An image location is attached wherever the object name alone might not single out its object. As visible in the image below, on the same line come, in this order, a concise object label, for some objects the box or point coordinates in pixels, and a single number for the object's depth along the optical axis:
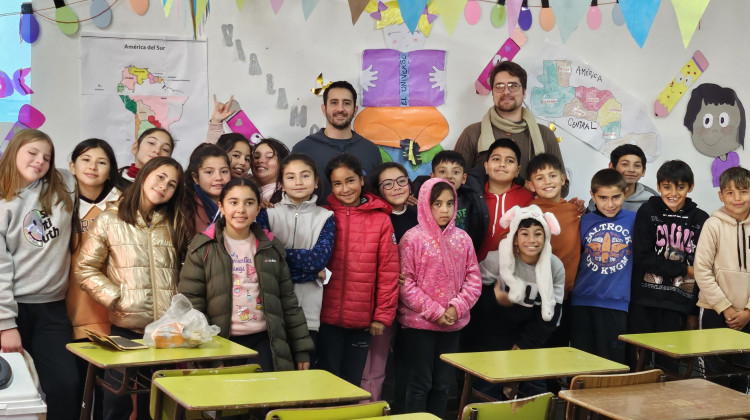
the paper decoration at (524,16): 5.41
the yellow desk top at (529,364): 2.97
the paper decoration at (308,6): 4.93
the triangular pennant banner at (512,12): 5.37
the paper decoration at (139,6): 4.55
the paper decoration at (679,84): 5.75
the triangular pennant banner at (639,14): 5.29
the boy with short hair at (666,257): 4.37
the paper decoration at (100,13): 4.47
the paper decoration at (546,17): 5.44
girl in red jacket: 3.89
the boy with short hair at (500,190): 4.41
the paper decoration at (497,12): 5.35
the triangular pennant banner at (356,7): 5.00
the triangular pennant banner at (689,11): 4.69
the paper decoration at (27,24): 4.32
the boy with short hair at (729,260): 4.34
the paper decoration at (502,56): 5.35
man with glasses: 4.92
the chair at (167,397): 2.63
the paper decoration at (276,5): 4.86
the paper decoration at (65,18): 4.39
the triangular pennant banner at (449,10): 5.14
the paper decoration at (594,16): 5.54
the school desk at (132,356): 2.79
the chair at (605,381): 2.81
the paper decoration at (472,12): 5.30
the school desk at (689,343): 3.49
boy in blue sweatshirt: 4.34
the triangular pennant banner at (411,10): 4.97
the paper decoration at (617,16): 5.54
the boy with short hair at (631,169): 4.83
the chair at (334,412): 2.24
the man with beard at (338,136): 4.66
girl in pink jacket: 4.00
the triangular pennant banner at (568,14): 5.46
